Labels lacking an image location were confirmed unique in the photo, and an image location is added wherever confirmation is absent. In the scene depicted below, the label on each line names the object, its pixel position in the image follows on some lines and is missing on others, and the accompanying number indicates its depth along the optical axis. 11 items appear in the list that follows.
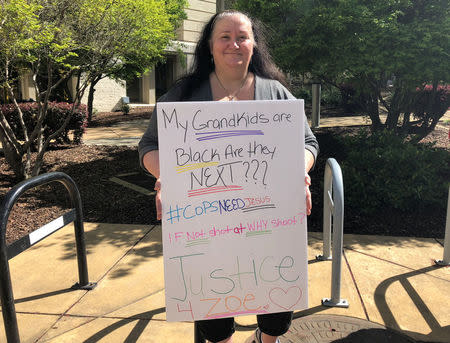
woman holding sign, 1.99
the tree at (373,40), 5.41
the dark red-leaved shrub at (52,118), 8.02
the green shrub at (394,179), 4.87
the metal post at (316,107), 10.30
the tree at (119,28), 5.54
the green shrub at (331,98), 16.59
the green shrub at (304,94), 18.80
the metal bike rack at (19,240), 2.20
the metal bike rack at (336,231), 2.77
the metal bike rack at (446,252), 3.48
